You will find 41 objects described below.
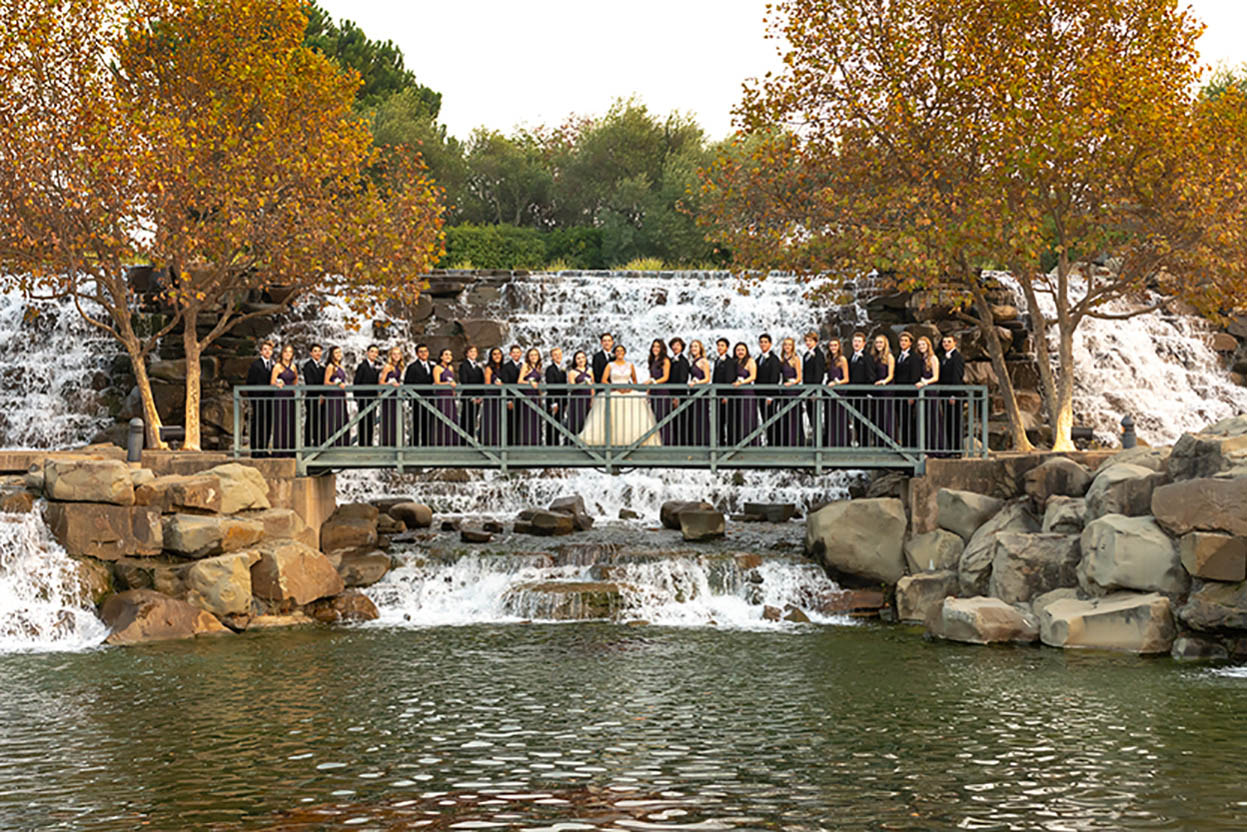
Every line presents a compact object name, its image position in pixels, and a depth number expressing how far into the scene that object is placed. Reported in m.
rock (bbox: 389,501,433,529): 24.98
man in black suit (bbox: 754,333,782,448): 22.10
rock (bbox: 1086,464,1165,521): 18.92
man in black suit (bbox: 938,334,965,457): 22.17
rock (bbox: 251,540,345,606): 20.17
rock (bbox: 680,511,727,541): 23.42
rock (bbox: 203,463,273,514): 20.95
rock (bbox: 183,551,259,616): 19.47
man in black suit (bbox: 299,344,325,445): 22.86
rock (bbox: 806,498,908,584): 21.77
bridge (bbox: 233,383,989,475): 22.08
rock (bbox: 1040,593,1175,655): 17.45
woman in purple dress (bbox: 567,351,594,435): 22.44
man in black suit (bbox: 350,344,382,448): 23.06
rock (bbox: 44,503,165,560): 19.67
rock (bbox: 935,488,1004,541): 21.26
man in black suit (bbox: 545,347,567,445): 22.62
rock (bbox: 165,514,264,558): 19.84
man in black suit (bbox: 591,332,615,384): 22.53
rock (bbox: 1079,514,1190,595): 17.94
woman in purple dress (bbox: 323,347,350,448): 22.62
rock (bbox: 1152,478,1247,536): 17.44
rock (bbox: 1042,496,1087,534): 19.69
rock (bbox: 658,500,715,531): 24.59
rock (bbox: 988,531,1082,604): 19.08
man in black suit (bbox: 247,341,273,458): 22.69
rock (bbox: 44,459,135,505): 19.75
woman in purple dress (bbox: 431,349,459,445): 22.55
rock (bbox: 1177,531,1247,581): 17.39
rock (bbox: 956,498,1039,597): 19.97
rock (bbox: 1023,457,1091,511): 20.50
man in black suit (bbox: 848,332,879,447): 22.27
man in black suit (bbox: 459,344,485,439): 22.47
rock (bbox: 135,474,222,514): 20.12
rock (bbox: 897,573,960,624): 20.39
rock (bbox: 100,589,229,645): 18.52
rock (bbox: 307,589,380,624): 20.66
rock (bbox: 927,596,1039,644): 18.27
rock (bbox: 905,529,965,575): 21.18
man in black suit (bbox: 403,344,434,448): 22.62
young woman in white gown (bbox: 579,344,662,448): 22.20
